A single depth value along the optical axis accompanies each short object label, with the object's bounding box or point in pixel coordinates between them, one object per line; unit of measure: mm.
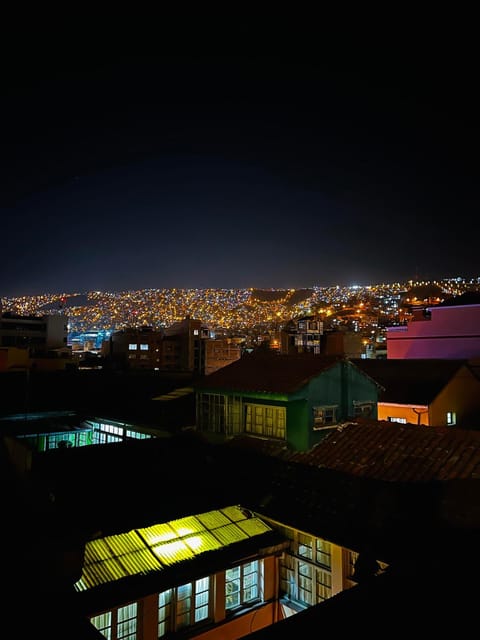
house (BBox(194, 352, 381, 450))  13008
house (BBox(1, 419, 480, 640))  3994
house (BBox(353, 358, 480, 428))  20891
